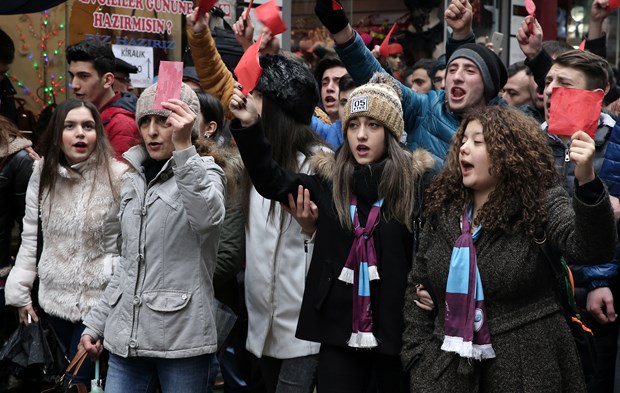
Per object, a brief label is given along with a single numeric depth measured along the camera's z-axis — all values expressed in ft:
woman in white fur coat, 16.93
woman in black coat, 13.60
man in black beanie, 16.96
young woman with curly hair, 12.17
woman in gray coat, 13.61
